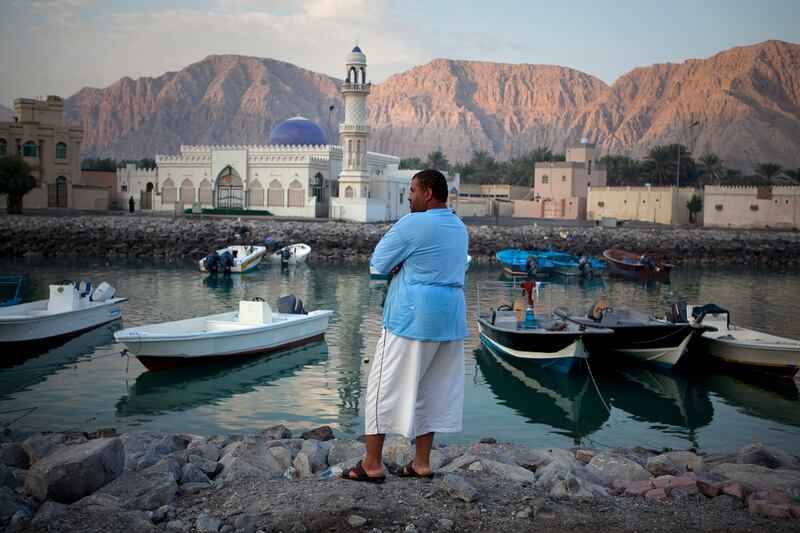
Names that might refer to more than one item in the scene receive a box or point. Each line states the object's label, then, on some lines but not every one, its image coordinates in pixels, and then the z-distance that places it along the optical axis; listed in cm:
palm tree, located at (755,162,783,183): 7719
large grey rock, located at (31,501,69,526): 542
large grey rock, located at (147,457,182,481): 714
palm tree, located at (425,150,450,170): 9006
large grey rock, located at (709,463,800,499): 710
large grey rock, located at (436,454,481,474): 755
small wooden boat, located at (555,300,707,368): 1636
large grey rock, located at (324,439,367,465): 827
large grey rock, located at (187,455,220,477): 802
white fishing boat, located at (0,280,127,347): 1678
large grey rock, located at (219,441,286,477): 820
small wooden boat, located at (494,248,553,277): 3812
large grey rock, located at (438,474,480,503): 564
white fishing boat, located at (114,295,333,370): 1496
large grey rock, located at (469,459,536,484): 699
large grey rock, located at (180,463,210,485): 724
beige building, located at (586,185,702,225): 6825
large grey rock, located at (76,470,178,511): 594
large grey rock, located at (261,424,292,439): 1041
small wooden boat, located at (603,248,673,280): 3841
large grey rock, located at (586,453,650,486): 773
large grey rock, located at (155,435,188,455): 901
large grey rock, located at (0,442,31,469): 835
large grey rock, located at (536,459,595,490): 668
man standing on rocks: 558
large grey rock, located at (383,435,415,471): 688
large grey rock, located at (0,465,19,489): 664
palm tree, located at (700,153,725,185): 8275
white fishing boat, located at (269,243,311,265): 3897
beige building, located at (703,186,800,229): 6306
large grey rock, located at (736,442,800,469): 919
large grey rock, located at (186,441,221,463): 877
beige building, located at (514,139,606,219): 7475
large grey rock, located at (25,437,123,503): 621
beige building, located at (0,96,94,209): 5975
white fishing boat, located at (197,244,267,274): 3450
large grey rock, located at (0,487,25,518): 573
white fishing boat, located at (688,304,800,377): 1599
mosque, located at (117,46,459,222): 5641
